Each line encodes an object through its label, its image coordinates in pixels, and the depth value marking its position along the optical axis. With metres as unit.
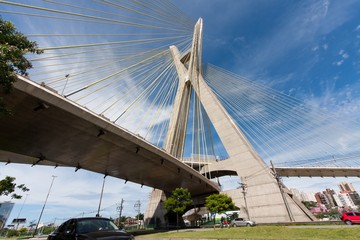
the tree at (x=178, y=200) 31.62
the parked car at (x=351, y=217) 22.10
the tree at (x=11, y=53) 7.17
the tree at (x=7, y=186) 19.48
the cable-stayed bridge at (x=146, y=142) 16.36
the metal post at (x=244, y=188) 35.00
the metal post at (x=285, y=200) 29.23
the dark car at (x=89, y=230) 4.62
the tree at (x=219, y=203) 35.25
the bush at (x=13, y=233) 62.87
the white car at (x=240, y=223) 29.38
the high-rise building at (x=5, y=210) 164.50
